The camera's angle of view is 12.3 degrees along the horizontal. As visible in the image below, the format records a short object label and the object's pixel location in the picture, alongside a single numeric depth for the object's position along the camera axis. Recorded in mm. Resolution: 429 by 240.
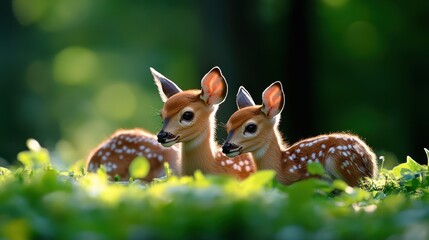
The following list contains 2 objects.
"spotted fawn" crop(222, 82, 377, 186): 13969
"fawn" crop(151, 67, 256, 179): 14203
